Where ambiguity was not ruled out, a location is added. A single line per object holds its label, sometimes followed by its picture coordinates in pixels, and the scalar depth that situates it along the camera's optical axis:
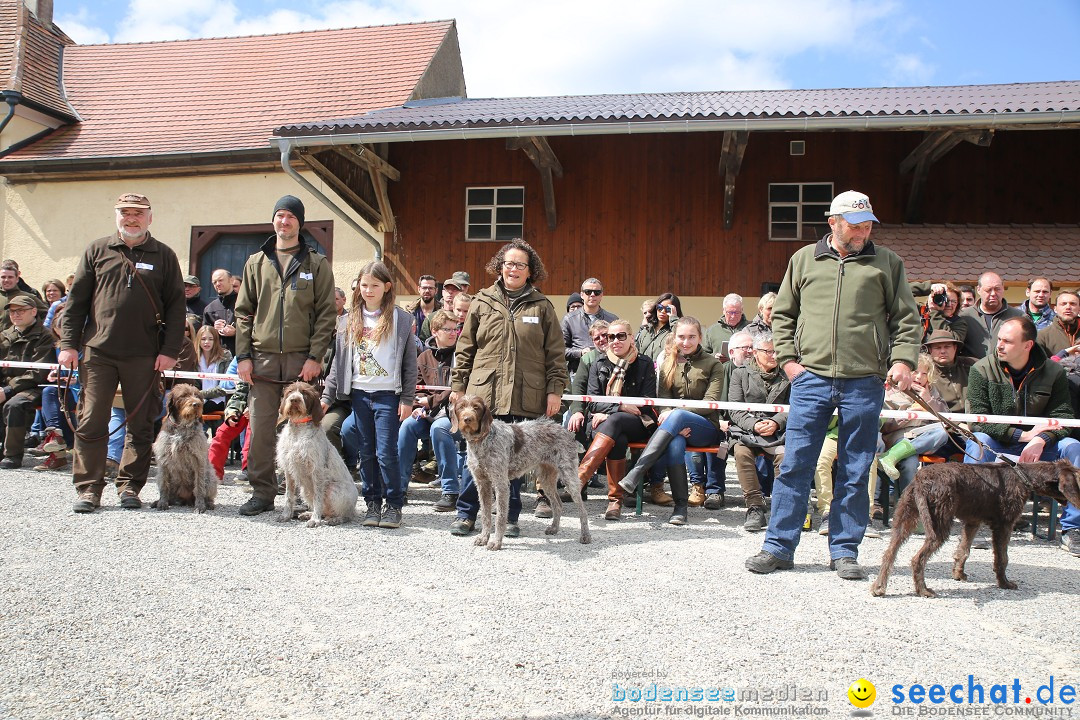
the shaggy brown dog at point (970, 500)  4.44
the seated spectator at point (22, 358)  8.47
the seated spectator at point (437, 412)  7.04
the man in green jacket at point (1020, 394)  5.95
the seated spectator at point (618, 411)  6.91
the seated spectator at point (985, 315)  7.79
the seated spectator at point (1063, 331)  7.28
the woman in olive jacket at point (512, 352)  5.72
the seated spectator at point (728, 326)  8.71
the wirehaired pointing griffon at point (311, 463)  5.90
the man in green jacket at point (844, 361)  4.62
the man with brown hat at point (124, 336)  6.19
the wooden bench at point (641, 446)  6.93
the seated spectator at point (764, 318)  7.79
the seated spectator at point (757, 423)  6.47
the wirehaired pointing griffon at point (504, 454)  5.39
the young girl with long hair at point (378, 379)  5.96
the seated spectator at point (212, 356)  8.45
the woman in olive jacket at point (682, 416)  6.66
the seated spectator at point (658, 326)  8.38
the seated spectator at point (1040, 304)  8.03
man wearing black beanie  6.15
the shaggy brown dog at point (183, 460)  6.36
